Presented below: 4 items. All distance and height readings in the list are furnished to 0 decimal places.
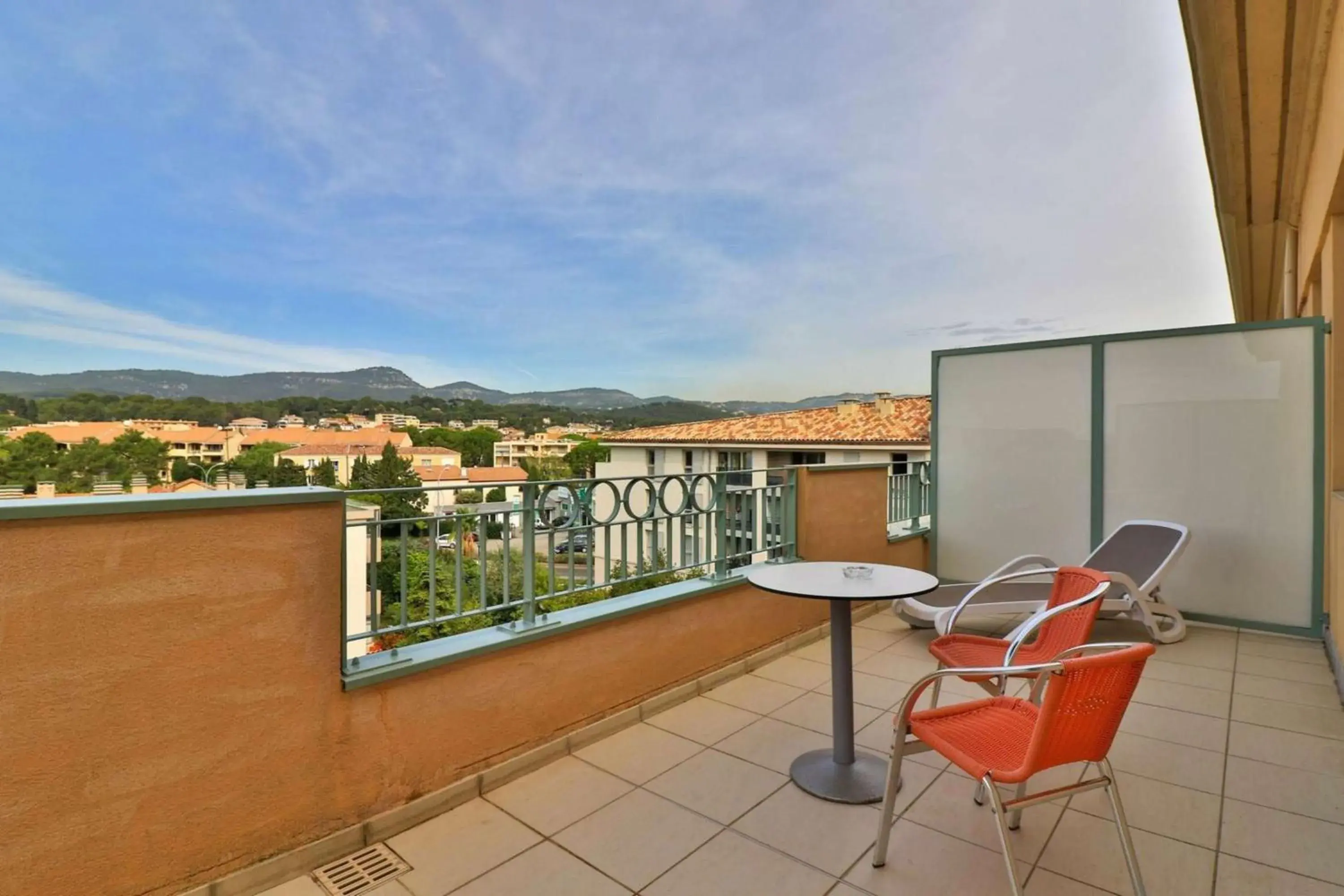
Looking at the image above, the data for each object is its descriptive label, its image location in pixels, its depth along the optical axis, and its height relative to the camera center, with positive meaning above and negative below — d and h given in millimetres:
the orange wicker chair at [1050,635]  2488 -751
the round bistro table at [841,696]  2523 -1003
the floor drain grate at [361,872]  1997 -1310
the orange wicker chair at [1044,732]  1684 -829
